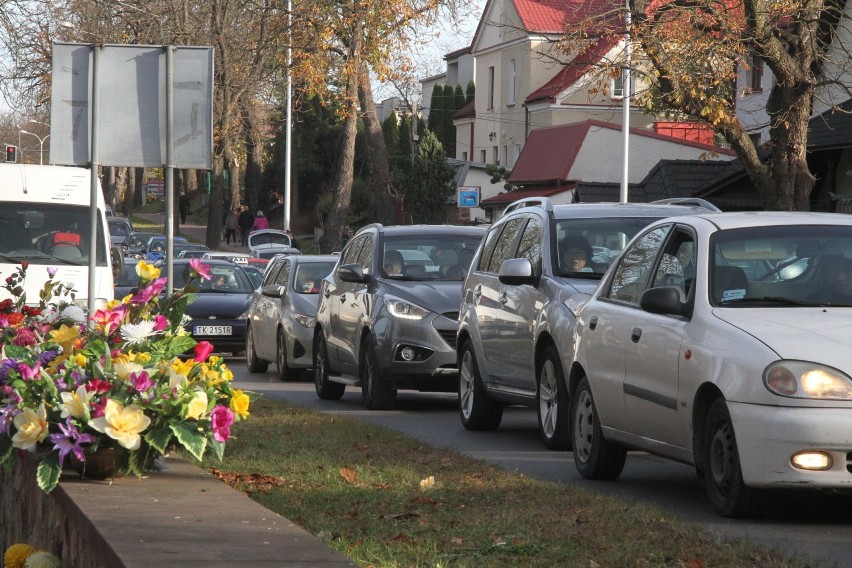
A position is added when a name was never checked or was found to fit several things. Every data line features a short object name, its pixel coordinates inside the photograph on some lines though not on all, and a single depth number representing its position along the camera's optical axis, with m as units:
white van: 36.78
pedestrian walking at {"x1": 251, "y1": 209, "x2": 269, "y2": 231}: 120.37
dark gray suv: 28.94
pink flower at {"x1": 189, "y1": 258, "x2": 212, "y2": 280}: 14.74
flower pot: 12.09
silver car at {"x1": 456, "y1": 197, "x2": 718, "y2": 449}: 21.97
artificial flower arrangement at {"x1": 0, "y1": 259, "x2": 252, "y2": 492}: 11.98
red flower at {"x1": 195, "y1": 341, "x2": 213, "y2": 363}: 12.89
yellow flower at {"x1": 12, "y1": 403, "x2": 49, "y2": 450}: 12.02
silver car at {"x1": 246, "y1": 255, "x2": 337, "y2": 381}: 38.41
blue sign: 100.12
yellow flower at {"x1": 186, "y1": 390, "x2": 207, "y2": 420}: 12.17
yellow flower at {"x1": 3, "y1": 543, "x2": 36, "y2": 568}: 11.97
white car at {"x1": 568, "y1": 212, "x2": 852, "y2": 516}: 14.58
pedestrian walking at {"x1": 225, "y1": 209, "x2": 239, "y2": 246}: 134.75
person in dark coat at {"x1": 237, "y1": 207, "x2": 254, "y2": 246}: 126.75
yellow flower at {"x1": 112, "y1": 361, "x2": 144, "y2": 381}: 12.19
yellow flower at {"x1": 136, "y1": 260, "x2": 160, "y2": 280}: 14.71
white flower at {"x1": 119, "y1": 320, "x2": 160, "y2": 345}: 13.00
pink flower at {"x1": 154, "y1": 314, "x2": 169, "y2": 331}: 13.49
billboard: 22.70
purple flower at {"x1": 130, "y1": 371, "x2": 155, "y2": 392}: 12.06
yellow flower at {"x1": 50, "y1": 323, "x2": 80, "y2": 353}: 13.51
